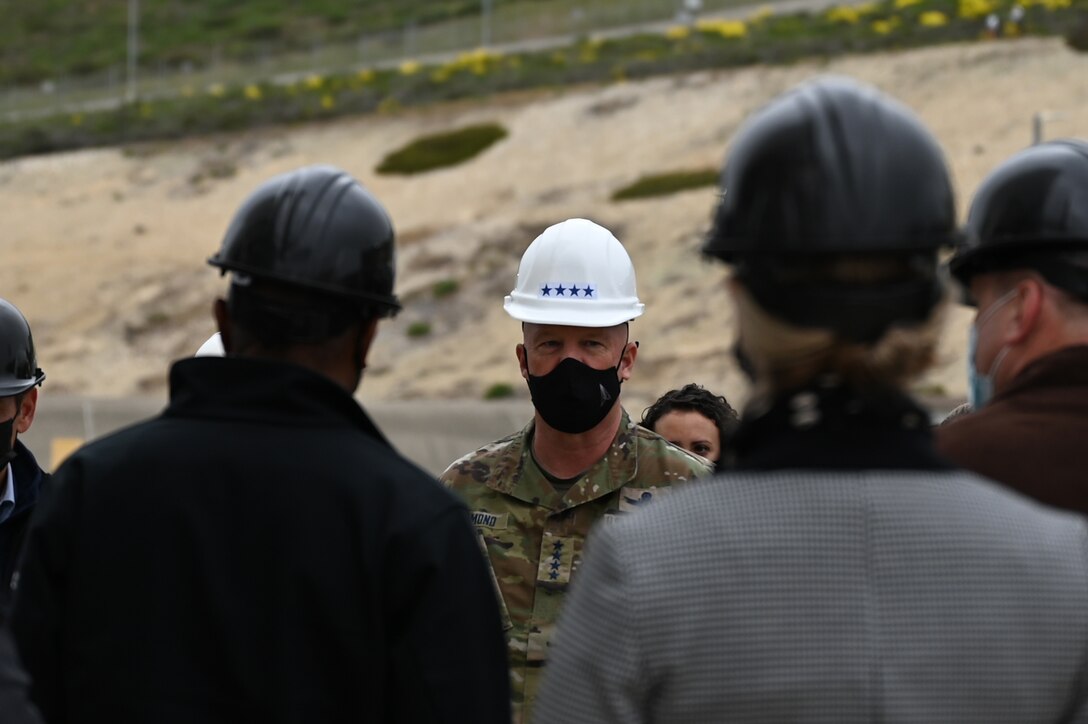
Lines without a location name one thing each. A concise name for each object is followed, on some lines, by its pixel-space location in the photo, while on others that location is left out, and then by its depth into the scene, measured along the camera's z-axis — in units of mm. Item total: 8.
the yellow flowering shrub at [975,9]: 45688
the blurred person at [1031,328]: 3004
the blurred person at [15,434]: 4938
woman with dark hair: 6094
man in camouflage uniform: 4758
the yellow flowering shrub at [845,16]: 49928
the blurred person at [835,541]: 2309
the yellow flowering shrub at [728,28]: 51481
